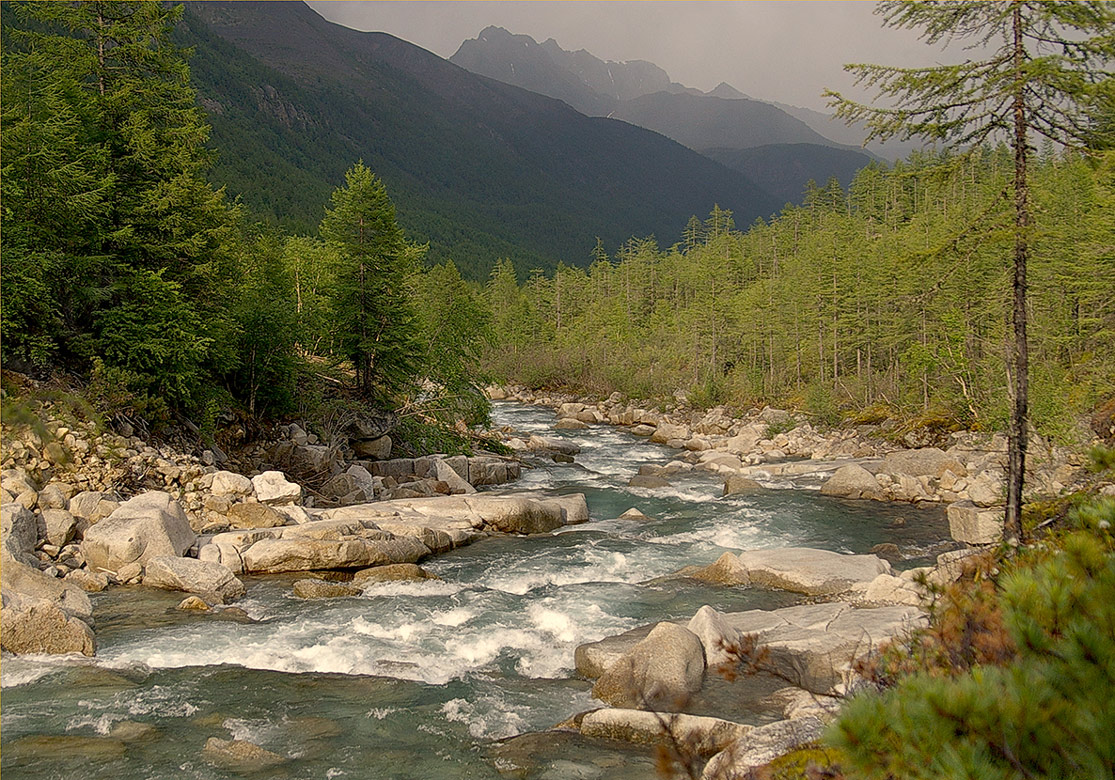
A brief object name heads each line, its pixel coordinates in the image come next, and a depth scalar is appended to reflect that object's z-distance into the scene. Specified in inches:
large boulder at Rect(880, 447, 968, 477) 1027.3
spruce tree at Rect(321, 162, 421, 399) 1043.9
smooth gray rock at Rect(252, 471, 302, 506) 690.8
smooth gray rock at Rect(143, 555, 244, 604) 515.2
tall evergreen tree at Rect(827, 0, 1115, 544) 470.6
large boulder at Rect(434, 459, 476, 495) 922.1
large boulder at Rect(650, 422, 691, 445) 1609.3
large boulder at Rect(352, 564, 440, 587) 572.3
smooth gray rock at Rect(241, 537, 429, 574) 581.9
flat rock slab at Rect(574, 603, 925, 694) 397.7
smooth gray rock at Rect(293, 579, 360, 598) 537.0
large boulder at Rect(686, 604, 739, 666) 406.6
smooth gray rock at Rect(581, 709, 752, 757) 315.9
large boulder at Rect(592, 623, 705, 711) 375.6
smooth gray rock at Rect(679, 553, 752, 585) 599.8
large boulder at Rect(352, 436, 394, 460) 1003.9
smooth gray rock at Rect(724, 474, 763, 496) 998.4
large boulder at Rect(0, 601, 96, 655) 394.6
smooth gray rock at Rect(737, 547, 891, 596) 562.6
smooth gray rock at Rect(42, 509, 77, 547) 525.3
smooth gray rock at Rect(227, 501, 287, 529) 644.1
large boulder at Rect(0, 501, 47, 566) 463.3
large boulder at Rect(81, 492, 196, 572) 528.1
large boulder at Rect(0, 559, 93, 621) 424.5
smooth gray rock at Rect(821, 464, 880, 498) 971.9
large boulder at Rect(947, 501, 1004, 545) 692.7
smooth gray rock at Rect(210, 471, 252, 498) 671.1
